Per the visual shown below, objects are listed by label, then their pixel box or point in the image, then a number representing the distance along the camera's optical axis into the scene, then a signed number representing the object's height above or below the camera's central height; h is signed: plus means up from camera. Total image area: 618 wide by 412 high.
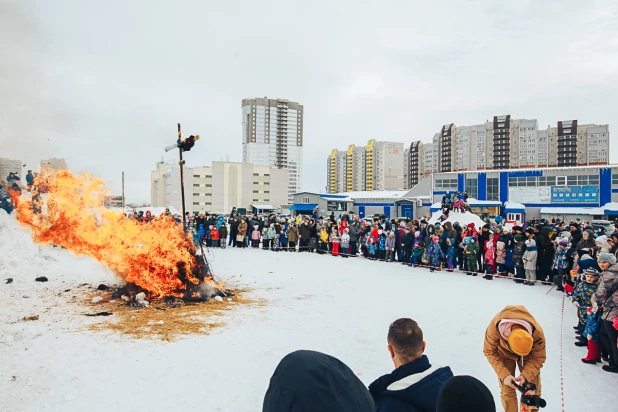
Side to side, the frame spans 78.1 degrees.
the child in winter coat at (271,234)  21.20 -1.77
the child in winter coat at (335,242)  19.36 -2.01
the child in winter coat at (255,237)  21.58 -1.97
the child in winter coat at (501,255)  13.34 -1.82
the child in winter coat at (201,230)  22.45 -1.68
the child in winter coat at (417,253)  15.75 -2.09
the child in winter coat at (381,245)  17.64 -1.96
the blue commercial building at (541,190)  42.50 +1.57
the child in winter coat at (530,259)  12.34 -1.84
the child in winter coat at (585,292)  6.33 -1.53
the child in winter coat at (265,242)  21.53 -2.25
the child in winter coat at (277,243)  21.06 -2.26
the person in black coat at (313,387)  1.25 -0.63
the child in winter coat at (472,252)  13.96 -1.81
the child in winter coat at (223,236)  21.80 -1.94
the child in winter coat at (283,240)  21.19 -2.15
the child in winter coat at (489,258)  13.55 -1.96
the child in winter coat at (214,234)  21.81 -1.83
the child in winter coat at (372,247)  17.95 -2.10
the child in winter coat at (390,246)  17.00 -1.95
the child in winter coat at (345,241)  19.00 -1.93
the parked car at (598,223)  28.62 -1.59
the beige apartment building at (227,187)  85.81 +3.62
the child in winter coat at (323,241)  20.14 -2.08
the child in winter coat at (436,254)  14.98 -2.02
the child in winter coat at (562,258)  11.27 -1.64
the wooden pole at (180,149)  10.44 +1.49
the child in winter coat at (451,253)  14.70 -1.95
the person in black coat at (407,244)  16.22 -1.78
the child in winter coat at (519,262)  12.74 -1.97
